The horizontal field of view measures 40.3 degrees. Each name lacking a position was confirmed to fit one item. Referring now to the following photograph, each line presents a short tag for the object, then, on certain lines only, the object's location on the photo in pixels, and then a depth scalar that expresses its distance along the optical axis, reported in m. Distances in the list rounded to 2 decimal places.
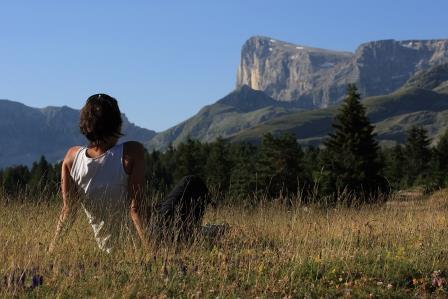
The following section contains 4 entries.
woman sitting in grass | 5.55
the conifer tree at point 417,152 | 87.62
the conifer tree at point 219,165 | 79.94
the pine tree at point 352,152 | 46.78
